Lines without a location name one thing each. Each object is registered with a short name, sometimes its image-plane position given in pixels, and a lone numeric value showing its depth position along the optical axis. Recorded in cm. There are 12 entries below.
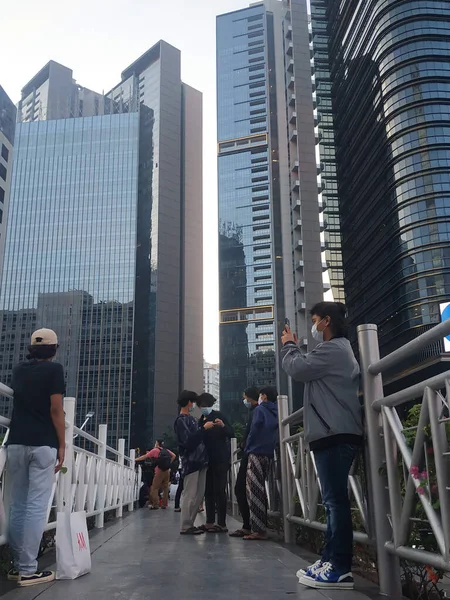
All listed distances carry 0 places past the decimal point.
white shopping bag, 322
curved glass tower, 4628
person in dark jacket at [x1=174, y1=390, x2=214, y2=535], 610
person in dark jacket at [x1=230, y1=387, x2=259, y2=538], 595
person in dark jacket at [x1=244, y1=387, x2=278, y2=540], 557
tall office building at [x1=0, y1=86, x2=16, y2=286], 5912
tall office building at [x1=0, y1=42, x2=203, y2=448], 8844
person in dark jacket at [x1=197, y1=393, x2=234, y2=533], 649
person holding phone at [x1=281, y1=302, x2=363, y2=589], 297
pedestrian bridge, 240
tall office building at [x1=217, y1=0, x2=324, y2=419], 7450
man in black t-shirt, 328
